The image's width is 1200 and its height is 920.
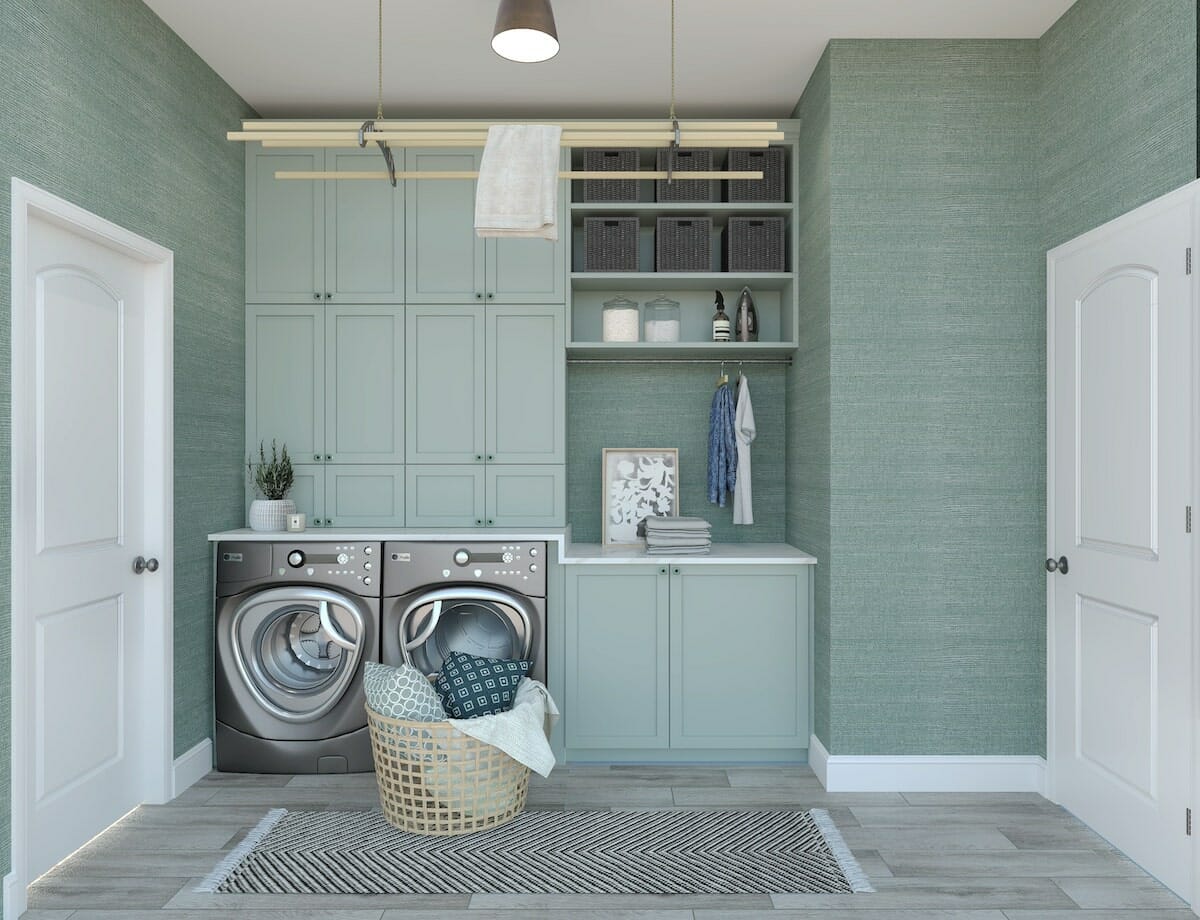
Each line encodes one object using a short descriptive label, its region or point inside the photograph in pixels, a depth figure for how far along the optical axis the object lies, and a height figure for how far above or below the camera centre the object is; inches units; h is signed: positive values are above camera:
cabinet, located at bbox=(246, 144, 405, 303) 154.6 +38.6
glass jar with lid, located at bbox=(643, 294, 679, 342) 161.0 +25.4
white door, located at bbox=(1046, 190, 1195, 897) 102.4 -9.9
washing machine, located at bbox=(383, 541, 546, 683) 142.1 -21.1
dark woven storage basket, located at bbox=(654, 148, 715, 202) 154.6 +48.5
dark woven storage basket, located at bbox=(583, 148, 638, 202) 154.4 +50.8
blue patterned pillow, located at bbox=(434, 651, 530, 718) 124.2 -32.3
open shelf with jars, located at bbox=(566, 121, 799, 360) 155.8 +32.8
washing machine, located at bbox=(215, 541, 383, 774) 141.9 -30.7
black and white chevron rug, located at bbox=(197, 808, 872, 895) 105.1 -50.6
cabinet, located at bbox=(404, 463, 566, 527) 155.3 -6.0
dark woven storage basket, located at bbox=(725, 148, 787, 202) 155.9 +49.5
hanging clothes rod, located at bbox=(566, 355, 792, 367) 168.4 +18.8
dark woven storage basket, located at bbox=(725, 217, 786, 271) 157.3 +38.1
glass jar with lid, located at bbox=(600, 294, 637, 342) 159.5 +24.4
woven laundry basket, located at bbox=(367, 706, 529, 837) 117.3 -43.0
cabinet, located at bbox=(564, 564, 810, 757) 146.4 -34.8
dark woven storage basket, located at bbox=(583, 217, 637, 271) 157.9 +38.4
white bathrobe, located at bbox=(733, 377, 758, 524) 161.2 +0.8
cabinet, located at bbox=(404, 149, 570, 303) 154.6 +34.7
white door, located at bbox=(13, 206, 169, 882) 103.3 -10.0
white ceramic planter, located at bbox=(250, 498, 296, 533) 147.5 -9.2
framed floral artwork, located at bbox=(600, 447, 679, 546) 166.6 -5.3
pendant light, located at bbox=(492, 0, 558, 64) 103.1 +50.4
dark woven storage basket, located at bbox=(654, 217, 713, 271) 157.8 +38.1
